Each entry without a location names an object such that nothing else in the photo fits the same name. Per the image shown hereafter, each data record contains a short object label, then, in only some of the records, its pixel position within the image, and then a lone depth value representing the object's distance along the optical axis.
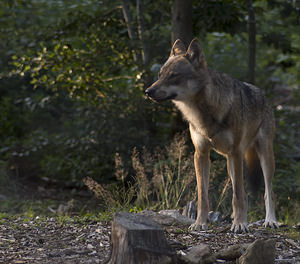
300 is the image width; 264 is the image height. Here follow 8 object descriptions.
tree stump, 6.66
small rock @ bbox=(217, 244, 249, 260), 7.77
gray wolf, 9.55
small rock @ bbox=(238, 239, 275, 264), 7.25
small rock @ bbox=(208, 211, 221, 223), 11.70
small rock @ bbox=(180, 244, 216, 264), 7.22
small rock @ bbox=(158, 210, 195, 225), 10.87
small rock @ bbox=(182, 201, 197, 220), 11.84
